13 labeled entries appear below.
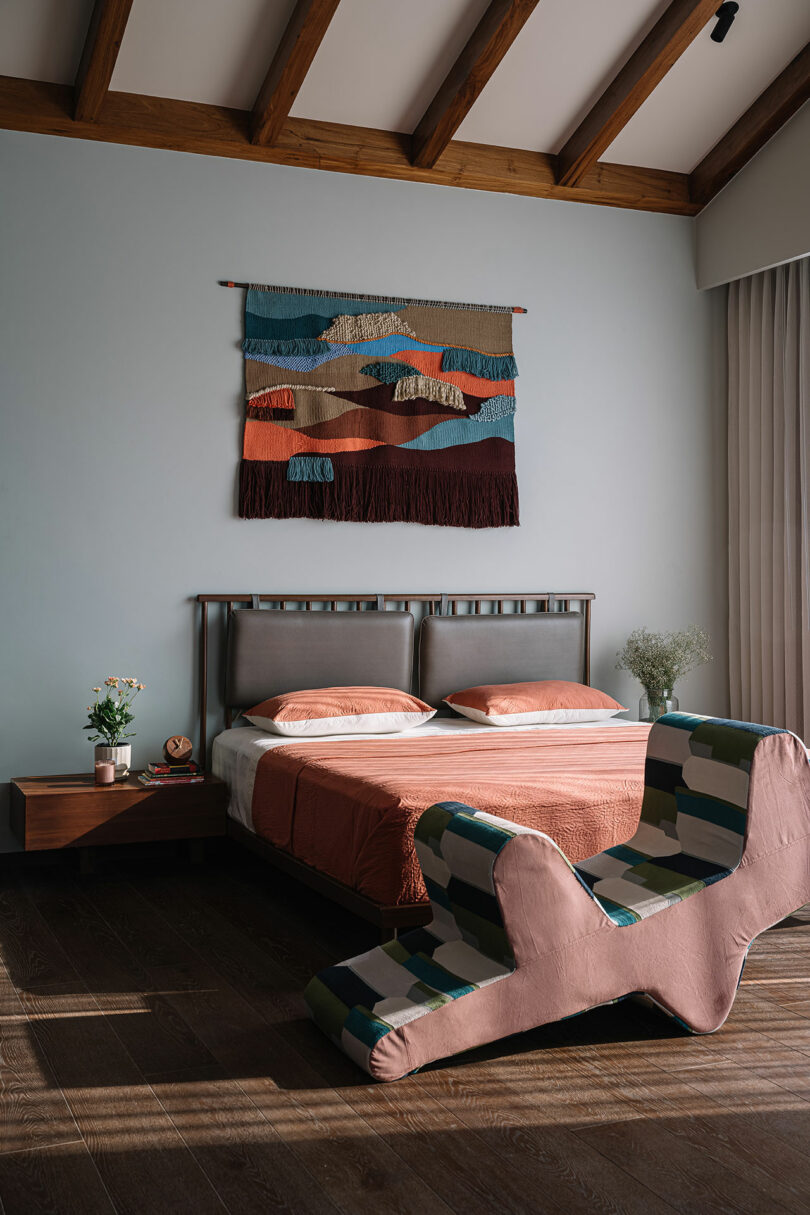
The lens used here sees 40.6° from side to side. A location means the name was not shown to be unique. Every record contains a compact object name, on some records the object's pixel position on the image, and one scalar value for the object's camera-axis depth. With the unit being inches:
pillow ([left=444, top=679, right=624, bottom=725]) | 187.3
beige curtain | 209.5
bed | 124.0
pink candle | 166.4
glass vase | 208.7
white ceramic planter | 168.9
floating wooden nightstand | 159.6
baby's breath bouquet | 208.2
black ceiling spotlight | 181.3
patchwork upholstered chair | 96.4
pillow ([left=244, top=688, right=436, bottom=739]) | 171.9
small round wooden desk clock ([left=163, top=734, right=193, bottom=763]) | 173.8
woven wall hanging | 191.6
